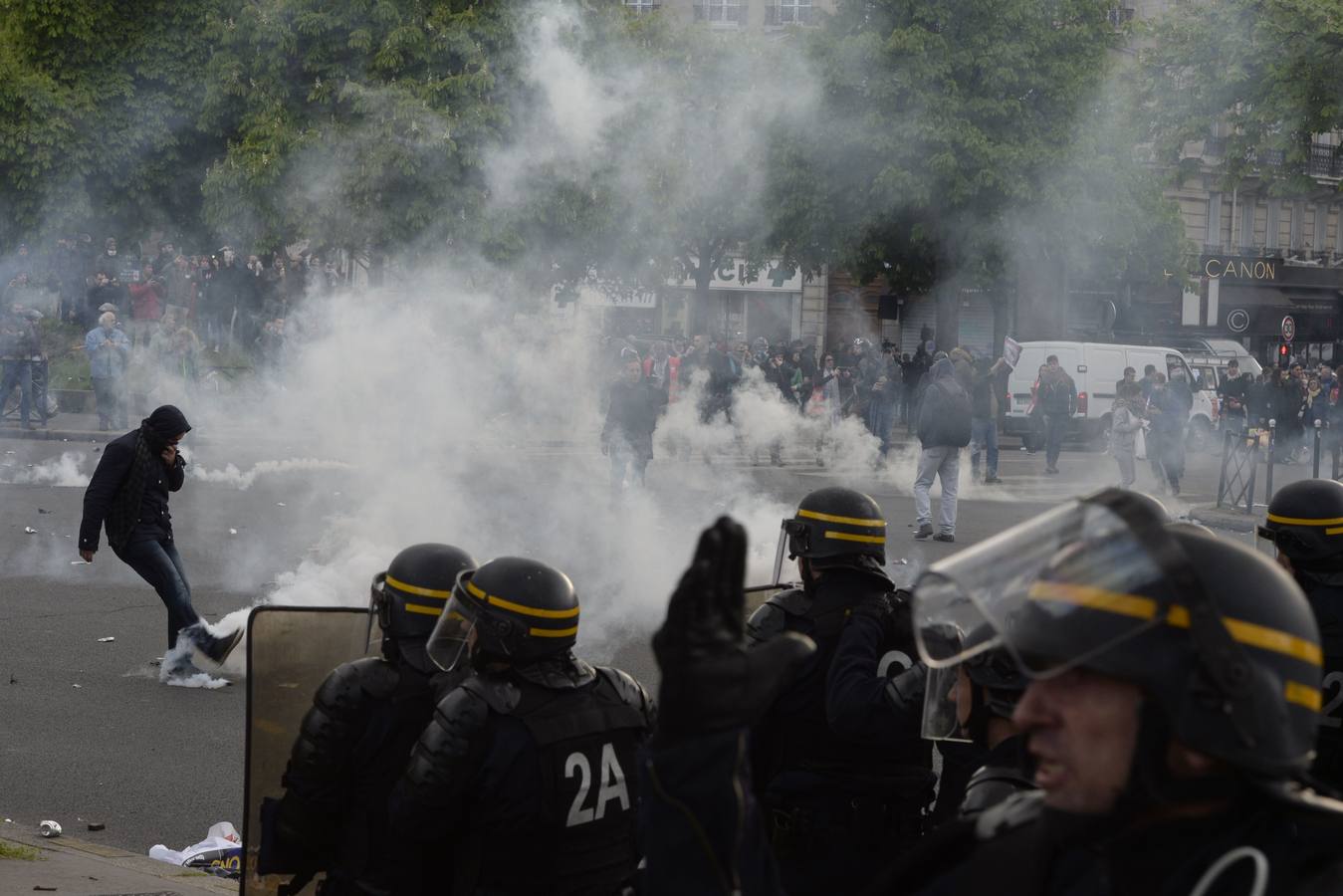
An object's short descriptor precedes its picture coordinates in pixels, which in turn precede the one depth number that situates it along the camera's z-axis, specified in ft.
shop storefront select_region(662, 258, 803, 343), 140.77
